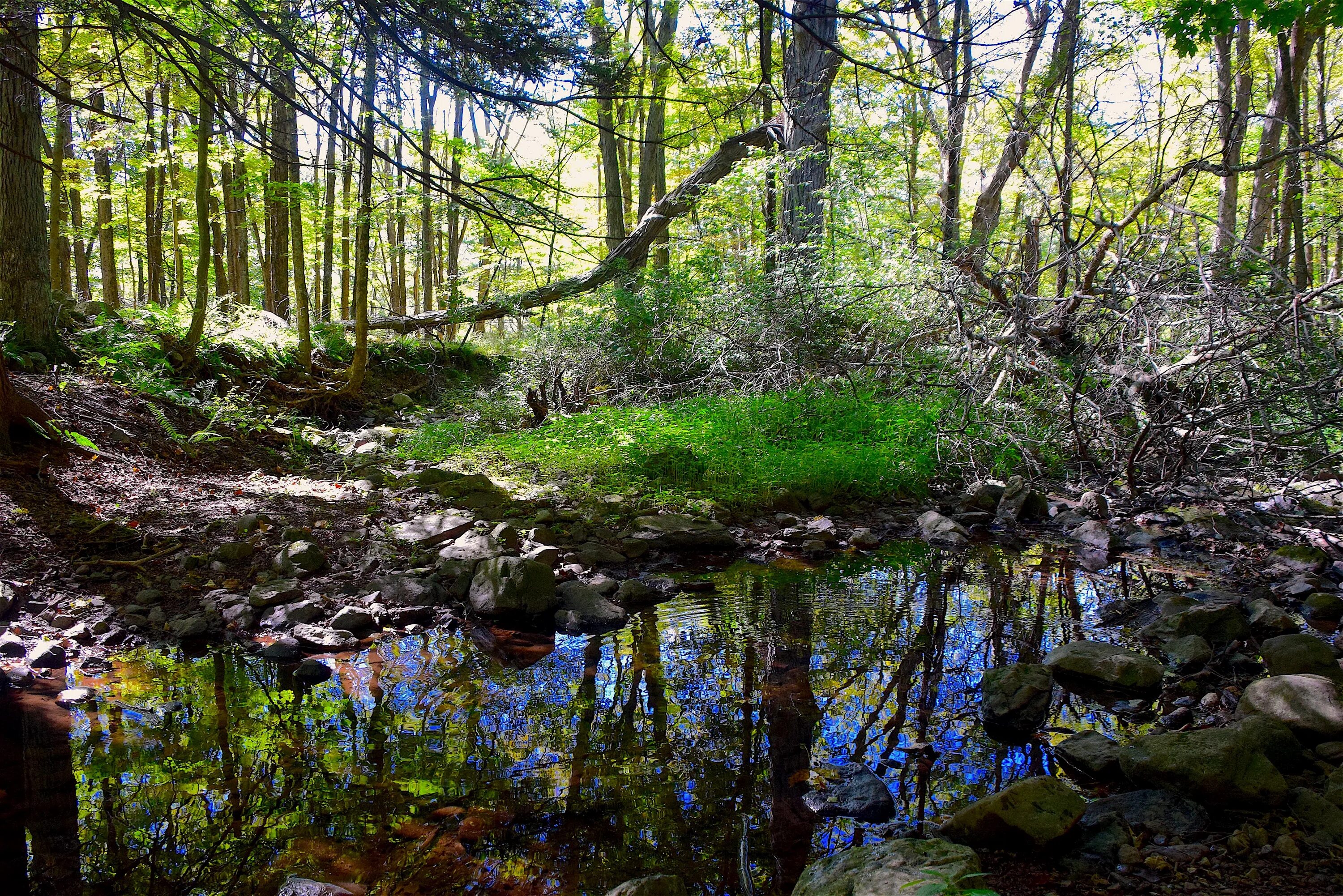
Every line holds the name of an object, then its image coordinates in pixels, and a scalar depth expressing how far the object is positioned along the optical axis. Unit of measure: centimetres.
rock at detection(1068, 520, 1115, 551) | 617
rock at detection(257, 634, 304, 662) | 407
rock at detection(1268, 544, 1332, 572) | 512
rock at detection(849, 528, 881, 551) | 646
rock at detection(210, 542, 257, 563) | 511
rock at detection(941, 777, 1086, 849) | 236
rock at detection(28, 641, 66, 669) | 378
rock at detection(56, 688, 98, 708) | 345
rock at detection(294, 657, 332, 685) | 383
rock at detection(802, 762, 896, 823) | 265
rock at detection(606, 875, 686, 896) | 212
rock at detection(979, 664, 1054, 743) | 323
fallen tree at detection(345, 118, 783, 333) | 1200
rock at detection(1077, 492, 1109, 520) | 704
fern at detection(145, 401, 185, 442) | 703
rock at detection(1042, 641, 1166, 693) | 356
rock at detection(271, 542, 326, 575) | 507
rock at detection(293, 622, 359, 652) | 424
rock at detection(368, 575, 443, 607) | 482
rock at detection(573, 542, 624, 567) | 584
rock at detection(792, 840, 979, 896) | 200
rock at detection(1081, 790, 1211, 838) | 242
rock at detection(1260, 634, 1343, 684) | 342
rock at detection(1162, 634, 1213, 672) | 374
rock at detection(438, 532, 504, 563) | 544
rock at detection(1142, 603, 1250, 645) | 397
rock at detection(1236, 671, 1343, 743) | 283
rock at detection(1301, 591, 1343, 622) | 430
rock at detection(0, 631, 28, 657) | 379
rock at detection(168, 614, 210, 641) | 422
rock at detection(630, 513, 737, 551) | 629
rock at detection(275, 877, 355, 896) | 226
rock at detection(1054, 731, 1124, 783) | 284
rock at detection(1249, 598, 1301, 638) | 404
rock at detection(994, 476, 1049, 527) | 727
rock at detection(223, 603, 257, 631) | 440
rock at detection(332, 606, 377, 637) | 443
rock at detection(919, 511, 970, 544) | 663
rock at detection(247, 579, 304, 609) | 459
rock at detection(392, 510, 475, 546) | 572
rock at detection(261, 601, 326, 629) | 442
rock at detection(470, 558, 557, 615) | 468
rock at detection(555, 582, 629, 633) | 464
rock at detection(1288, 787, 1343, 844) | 231
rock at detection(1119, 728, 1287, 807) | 248
